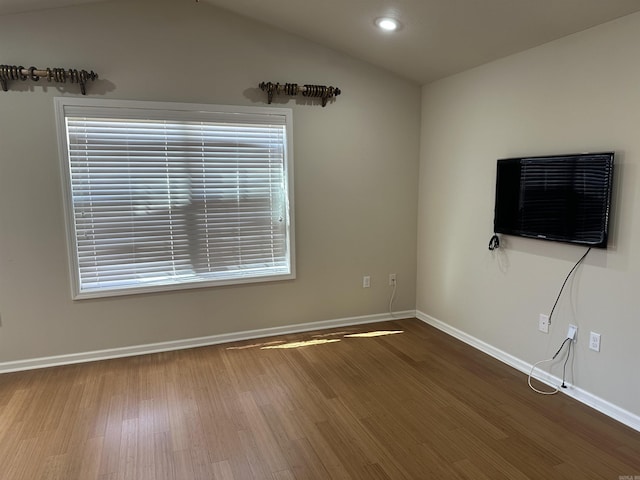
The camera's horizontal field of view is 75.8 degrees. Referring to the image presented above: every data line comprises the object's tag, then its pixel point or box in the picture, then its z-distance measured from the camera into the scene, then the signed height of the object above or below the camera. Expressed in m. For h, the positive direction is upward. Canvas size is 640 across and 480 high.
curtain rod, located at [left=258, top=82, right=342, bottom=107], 3.43 +0.89
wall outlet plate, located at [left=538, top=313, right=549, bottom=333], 2.85 -0.90
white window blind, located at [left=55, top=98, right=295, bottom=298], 3.15 +0.01
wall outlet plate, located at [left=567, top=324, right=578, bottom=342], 2.66 -0.90
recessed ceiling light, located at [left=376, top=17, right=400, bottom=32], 2.90 +1.22
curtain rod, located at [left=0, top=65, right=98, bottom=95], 2.83 +0.85
